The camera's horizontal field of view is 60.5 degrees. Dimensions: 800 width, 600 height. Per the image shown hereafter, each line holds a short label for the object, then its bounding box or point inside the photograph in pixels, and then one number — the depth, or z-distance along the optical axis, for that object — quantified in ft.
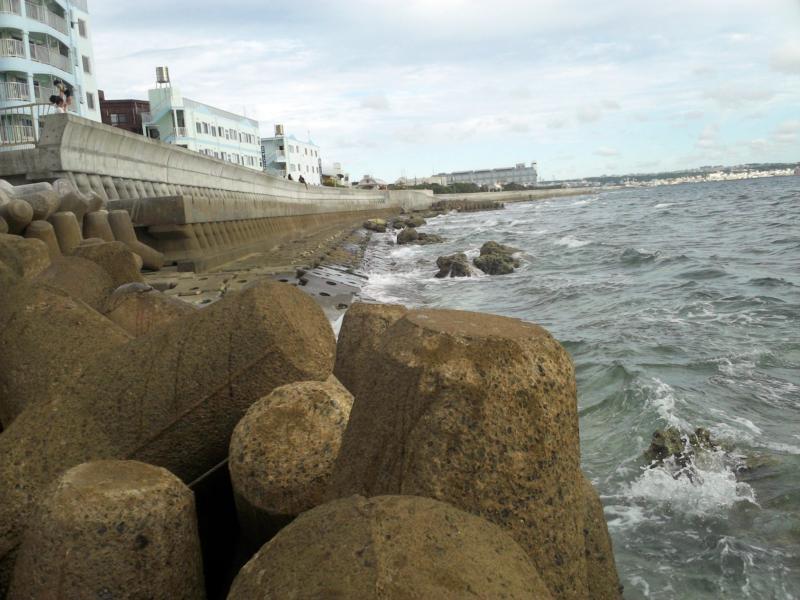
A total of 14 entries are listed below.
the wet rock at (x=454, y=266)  59.21
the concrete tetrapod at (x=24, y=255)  19.21
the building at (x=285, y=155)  253.65
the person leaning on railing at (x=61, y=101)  50.31
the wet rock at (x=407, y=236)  102.95
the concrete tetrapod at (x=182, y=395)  9.20
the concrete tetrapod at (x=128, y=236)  35.01
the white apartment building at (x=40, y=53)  103.60
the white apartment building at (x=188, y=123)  170.30
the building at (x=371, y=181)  310.37
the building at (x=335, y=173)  328.66
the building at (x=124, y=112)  183.62
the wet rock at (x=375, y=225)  130.30
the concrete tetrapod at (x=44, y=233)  26.61
